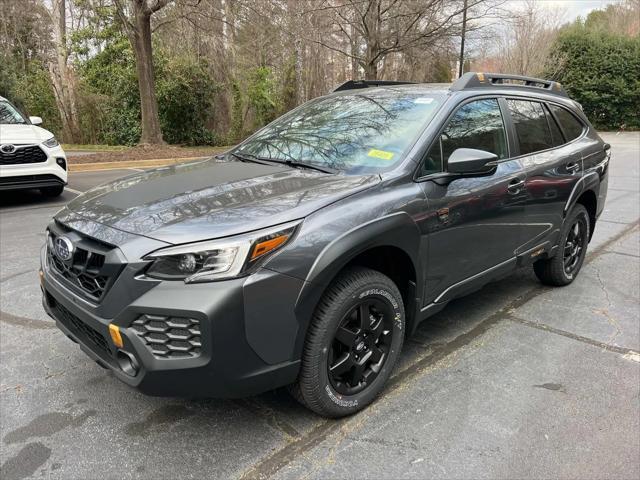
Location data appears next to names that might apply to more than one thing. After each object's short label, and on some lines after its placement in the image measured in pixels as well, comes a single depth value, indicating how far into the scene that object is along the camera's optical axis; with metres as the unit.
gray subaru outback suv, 2.15
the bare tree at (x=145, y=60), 13.89
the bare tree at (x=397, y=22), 17.89
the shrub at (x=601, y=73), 29.44
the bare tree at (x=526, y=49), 28.08
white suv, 7.28
